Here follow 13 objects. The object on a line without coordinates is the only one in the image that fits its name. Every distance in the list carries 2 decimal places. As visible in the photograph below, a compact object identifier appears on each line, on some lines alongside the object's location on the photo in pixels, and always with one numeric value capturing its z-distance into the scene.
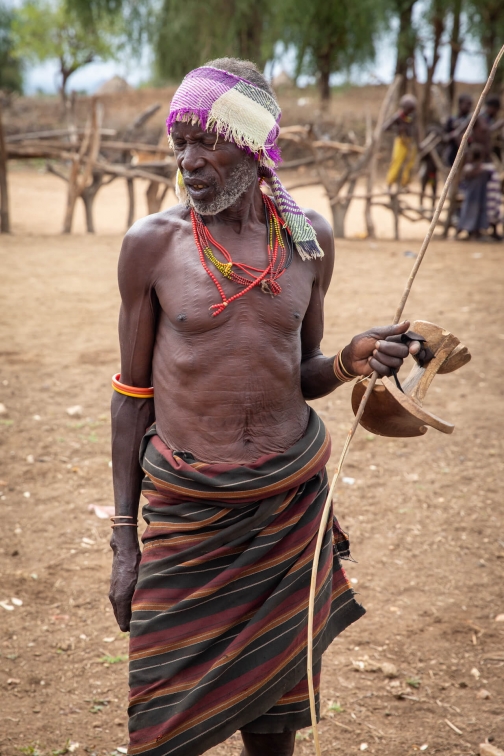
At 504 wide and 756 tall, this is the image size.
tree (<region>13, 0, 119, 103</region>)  37.41
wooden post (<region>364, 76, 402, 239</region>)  12.20
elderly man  1.80
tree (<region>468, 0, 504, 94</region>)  23.25
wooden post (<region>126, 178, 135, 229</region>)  12.72
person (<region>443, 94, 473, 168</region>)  12.54
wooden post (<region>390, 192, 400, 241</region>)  12.63
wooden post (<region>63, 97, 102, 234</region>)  12.03
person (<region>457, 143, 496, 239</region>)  12.03
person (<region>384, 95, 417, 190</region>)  13.76
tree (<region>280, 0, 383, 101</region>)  24.92
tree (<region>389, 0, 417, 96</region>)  24.61
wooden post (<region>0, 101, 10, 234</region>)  11.70
